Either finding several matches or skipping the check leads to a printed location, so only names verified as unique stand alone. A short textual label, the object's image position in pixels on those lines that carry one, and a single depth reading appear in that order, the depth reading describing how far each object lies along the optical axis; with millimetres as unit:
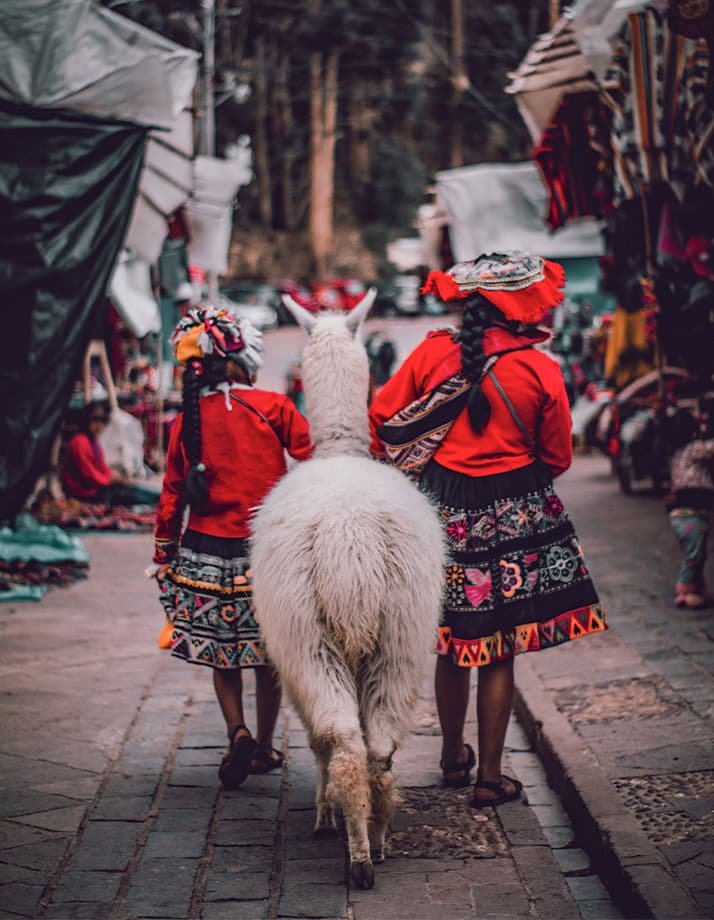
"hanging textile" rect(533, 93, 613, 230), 8969
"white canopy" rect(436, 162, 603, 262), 13734
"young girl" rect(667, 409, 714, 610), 7465
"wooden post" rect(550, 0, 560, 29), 16906
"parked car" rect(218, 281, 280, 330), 40969
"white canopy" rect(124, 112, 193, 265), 8758
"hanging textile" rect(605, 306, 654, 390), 11484
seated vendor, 11906
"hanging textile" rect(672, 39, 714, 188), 6418
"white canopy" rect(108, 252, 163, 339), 12648
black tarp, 7051
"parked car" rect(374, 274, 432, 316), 46094
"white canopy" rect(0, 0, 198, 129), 7059
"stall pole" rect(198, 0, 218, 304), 21283
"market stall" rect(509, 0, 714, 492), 6789
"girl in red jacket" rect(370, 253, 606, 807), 4609
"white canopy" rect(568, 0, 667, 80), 7398
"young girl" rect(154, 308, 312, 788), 4867
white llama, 4016
